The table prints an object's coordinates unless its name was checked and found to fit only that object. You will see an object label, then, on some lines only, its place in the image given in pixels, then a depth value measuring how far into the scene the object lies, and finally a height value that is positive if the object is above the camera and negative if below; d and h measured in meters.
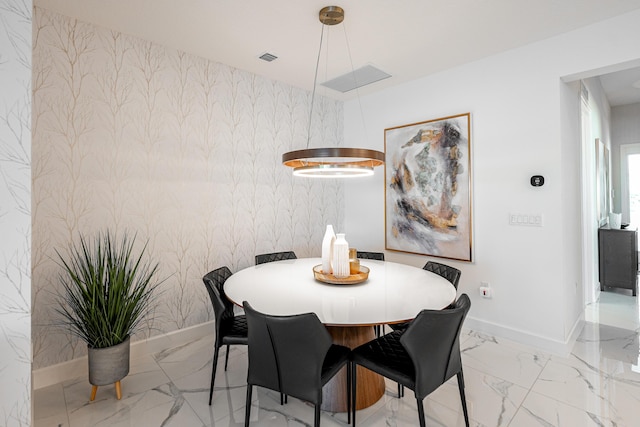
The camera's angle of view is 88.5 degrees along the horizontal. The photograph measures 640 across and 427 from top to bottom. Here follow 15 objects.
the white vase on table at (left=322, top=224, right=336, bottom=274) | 2.42 -0.23
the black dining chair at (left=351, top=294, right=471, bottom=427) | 1.54 -0.72
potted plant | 2.12 -0.63
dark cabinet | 4.21 -0.47
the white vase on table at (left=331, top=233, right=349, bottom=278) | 2.32 -0.28
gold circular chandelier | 2.03 +0.41
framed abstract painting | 3.33 +0.36
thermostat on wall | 2.83 +0.35
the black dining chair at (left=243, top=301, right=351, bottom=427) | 1.54 -0.65
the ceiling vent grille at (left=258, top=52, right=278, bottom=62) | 3.06 +1.55
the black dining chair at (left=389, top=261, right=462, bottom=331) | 2.42 -0.41
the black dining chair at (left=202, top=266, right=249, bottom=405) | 2.12 -0.70
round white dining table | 1.72 -0.47
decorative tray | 2.25 -0.41
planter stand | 2.12 -0.96
